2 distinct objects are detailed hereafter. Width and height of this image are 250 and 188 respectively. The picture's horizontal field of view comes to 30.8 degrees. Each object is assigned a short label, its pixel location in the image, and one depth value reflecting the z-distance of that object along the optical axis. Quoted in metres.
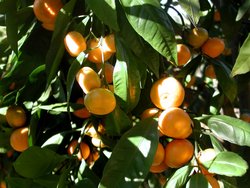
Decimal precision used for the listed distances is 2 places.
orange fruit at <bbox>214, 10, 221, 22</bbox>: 1.46
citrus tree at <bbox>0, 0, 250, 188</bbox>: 0.69
